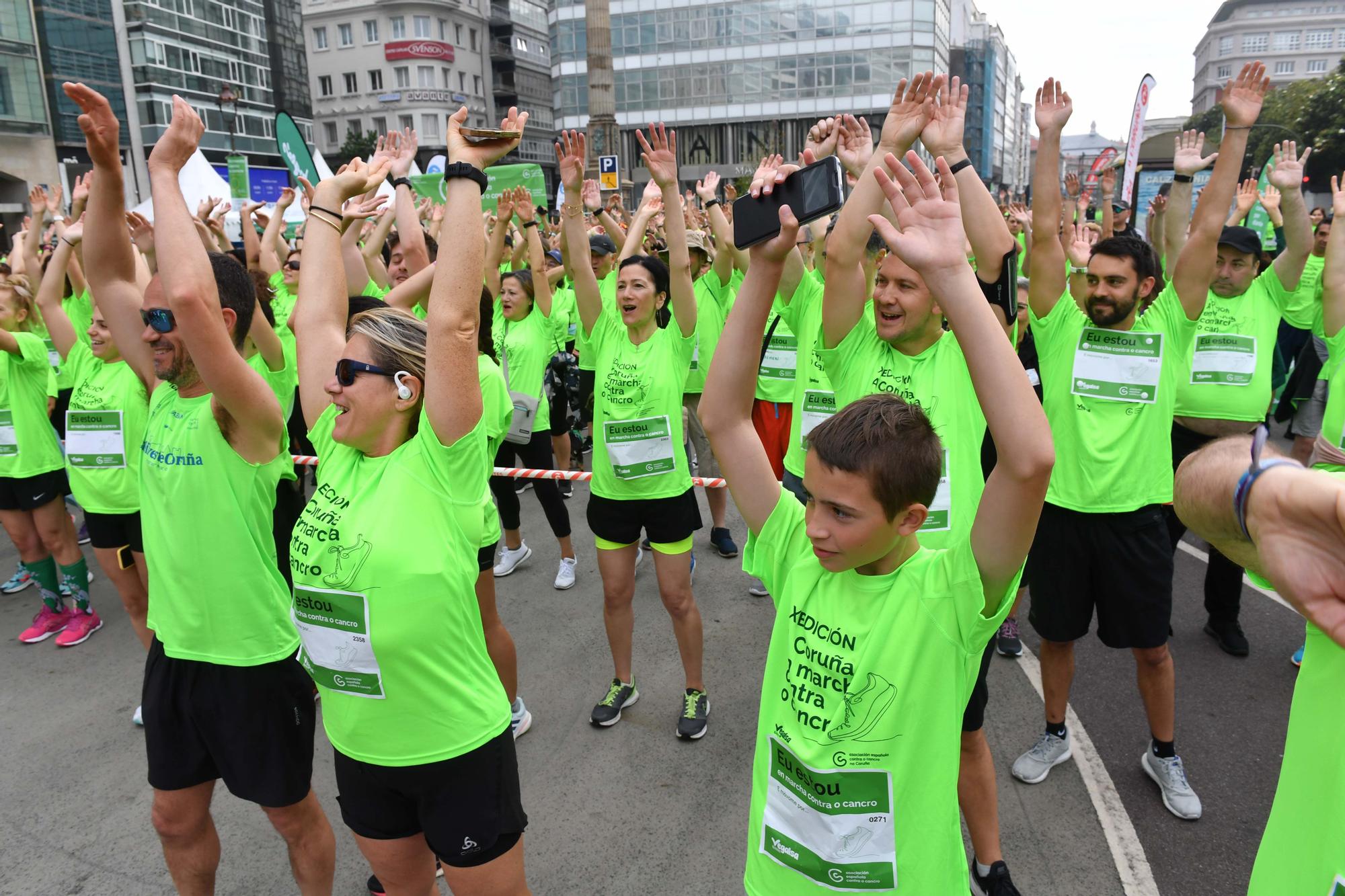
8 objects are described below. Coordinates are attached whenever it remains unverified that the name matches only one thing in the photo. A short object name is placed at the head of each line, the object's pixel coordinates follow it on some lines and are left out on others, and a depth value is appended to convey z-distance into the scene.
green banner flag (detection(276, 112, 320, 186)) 9.37
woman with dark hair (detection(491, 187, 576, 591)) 6.02
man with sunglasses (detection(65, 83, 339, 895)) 2.55
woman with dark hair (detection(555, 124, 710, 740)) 4.12
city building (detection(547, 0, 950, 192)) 50.53
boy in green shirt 1.69
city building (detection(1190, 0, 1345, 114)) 97.12
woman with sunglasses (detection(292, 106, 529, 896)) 2.16
